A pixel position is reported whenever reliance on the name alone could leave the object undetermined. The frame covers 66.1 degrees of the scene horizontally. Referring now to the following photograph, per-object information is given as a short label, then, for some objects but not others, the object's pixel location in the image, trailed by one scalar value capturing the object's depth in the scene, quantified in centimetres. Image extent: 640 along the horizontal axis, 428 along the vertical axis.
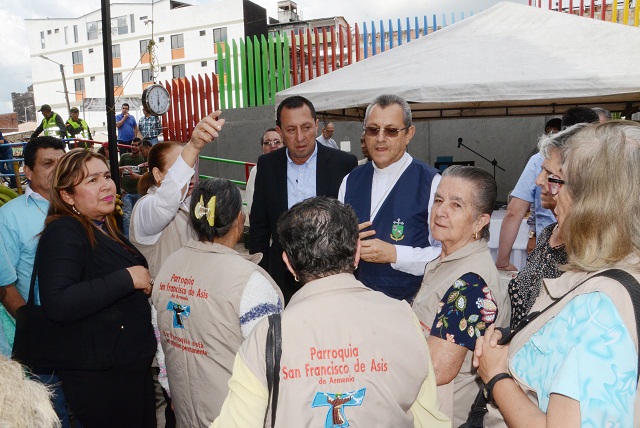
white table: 470
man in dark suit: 340
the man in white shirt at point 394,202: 263
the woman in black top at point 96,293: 206
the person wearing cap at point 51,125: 1258
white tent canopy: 390
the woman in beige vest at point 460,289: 174
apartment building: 4784
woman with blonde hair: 111
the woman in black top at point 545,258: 211
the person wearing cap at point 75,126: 1392
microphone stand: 924
